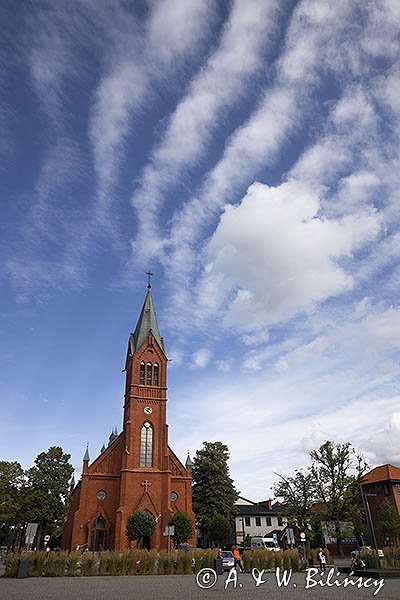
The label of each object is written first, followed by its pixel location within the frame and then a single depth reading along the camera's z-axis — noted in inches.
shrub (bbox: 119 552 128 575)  994.8
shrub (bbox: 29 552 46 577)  934.4
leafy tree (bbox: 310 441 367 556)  1673.2
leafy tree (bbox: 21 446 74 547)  1929.1
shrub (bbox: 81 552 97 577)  971.3
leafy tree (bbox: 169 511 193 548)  1777.8
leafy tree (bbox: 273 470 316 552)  1733.5
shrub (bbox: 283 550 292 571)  1074.1
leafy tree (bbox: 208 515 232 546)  2074.3
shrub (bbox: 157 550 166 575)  1026.9
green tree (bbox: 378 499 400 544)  1994.3
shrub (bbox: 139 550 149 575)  1029.8
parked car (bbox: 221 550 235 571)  1333.7
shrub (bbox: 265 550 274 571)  1053.6
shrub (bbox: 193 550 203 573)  1072.2
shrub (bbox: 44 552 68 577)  940.6
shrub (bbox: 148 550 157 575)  1033.7
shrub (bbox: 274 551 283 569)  1061.5
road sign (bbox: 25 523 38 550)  1029.5
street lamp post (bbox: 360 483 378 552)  1298.7
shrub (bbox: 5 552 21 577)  903.1
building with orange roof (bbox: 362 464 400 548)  2219.5
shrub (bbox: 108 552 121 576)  982.4
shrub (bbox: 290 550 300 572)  1089.3
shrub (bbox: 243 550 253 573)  1072.2
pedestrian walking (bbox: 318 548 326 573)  1156.5
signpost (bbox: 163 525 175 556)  1456.7
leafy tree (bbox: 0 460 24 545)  1861.5
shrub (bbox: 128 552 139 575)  1015.6
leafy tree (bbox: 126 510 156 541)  1715.1
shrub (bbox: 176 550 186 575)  1042.7
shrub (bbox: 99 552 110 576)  980.6
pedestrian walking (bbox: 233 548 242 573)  1010.7
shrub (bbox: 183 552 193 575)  1052.5
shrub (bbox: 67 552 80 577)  951.0
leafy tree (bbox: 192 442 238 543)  2132.1
